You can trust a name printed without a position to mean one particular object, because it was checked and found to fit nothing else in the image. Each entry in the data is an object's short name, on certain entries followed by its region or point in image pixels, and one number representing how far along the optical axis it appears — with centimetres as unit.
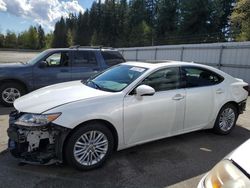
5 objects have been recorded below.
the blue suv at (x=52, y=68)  522
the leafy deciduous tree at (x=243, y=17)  1729
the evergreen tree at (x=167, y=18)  4124
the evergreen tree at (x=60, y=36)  7031
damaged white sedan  247
